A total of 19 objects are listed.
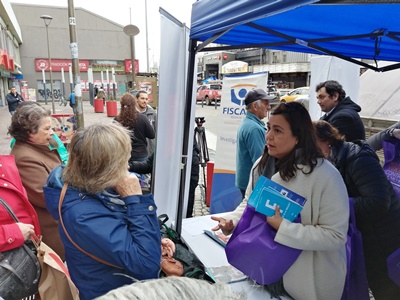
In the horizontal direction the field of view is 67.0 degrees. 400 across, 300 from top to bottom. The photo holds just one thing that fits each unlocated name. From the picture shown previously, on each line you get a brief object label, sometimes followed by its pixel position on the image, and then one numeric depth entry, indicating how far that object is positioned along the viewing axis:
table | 1.63
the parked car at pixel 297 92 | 20.99
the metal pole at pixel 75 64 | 6.91
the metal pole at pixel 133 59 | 11.74
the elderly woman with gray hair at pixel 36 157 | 2.14
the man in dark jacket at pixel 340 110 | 3.46
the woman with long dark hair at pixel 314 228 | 1.44
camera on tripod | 4.82
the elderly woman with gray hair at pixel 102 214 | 1.30
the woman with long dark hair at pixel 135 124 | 4.17
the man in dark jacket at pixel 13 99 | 13.44
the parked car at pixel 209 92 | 26.34
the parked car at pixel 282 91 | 25.14
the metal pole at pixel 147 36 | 29.17
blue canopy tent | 1.56
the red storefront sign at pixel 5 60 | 18.79
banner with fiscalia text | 4.41
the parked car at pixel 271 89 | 23.05
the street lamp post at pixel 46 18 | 16.02
